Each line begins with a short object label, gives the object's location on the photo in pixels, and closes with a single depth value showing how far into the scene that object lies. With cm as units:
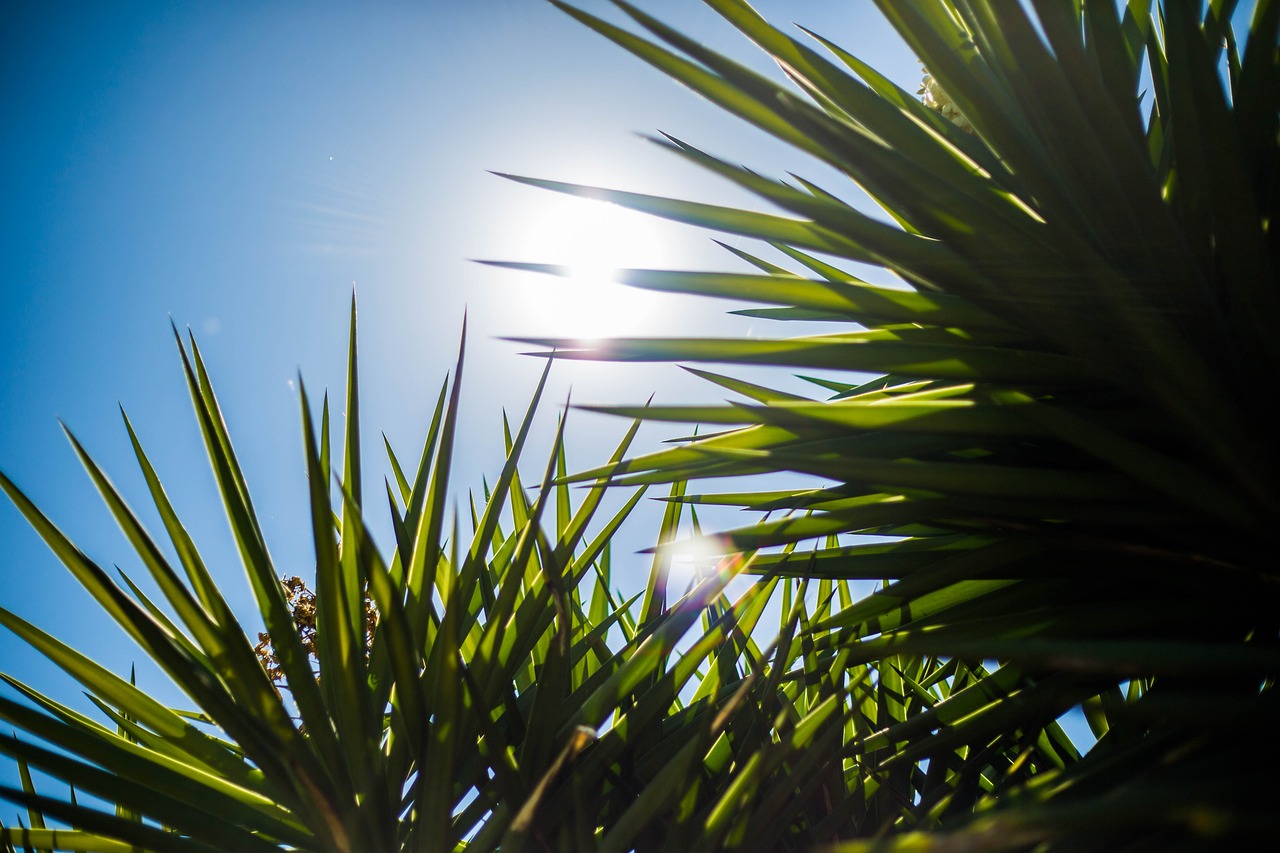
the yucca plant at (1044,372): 51
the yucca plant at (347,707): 58
